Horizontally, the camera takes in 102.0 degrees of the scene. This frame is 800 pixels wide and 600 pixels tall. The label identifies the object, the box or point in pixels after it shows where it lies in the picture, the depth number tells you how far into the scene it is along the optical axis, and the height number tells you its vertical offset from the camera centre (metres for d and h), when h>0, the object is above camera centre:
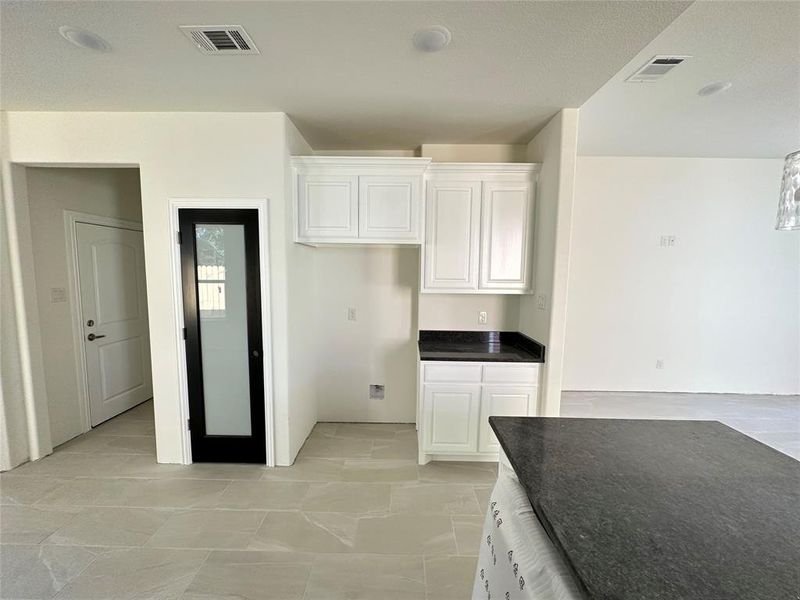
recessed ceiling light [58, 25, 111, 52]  1.58 +1.19
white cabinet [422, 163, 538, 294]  2.80 +0.46
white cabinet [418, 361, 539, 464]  2.67 -0.99
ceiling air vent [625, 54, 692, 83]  1.99 +1.39
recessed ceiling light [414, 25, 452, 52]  1.56 +1.20
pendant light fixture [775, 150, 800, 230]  1.55 +0.44
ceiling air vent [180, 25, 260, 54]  1.56 +1.20
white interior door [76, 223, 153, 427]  3.20 -0.46
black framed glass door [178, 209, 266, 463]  2.54 -0.45
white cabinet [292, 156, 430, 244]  2.69 +0.66
